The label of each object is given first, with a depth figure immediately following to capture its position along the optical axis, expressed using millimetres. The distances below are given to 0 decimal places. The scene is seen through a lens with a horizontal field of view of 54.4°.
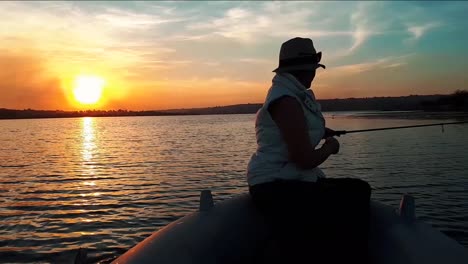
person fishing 3264
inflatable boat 3602
